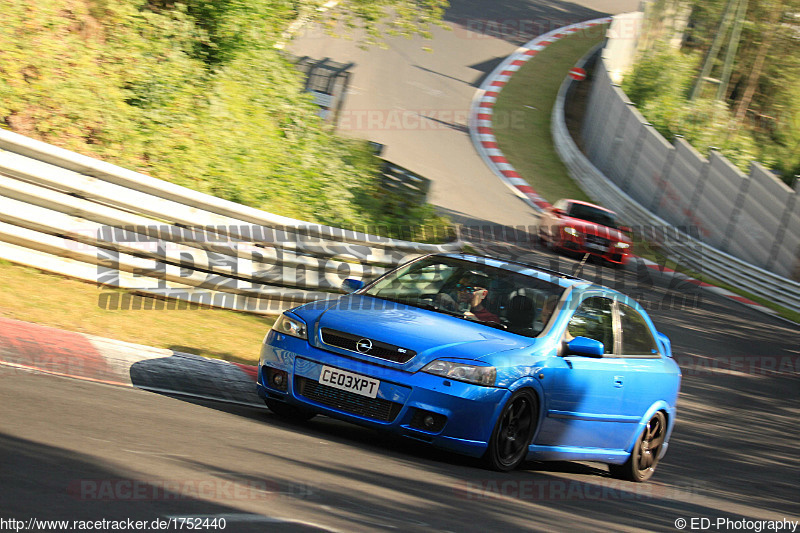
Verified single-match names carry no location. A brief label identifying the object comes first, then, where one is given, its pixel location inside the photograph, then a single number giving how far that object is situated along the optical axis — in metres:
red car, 43.37
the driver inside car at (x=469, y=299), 15.16
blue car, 13.34
